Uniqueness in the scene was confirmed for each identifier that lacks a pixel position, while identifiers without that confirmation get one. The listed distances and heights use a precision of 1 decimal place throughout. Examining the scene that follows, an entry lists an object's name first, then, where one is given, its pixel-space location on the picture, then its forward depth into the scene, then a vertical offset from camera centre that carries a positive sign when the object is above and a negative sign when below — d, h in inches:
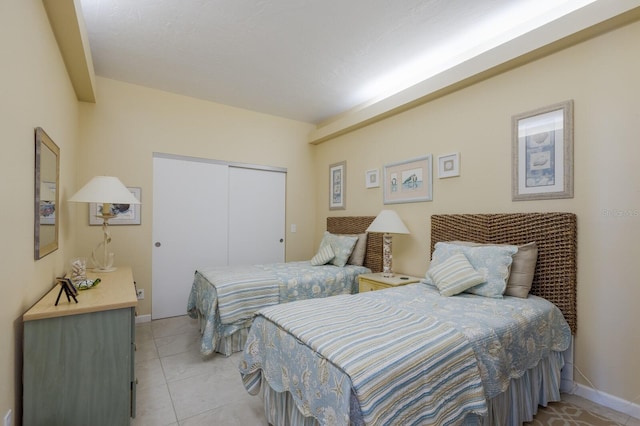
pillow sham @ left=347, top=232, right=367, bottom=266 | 145.4 -18.9
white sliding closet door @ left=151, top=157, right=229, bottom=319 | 142.7 -6.7
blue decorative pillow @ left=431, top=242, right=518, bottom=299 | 82.7 -14.7
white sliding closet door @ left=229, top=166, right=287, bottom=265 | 163.8 -2.1
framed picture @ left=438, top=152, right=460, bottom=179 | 112.3 +18.3
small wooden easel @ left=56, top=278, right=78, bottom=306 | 62.6 -15.9
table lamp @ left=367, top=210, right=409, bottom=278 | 122.6 -6.1
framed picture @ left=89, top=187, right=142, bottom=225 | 128.9 -0.1
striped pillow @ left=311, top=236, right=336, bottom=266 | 142.1 -20.6
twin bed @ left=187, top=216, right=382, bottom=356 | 102.6 -29.0
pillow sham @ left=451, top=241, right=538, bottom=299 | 83.6 -16.0
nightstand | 113.7 -26.4
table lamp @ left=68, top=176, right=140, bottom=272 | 93.5 +5.9
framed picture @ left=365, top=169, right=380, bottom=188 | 146.9 +16.9
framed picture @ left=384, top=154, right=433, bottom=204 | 123.3 +13.8
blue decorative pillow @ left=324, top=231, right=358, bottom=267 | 141.1 -16.6
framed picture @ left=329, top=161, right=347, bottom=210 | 167.6 +15.2
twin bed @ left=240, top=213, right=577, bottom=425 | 46.1 -24.6
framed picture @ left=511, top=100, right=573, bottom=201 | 84.2 +17.7
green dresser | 55.9 -29.3
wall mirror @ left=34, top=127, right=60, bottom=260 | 66.0 +4.2
